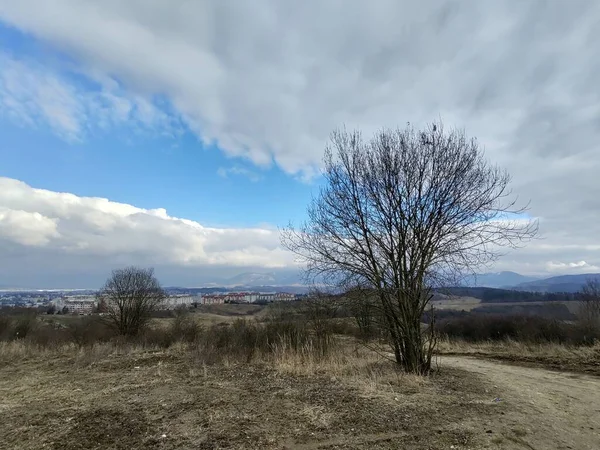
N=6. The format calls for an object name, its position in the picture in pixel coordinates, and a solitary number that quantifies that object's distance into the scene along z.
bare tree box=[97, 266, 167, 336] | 31.23
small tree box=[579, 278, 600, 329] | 29.08
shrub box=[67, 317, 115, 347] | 20.84
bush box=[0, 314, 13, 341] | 24.90
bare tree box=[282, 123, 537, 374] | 10.30
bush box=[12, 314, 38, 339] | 25.38
